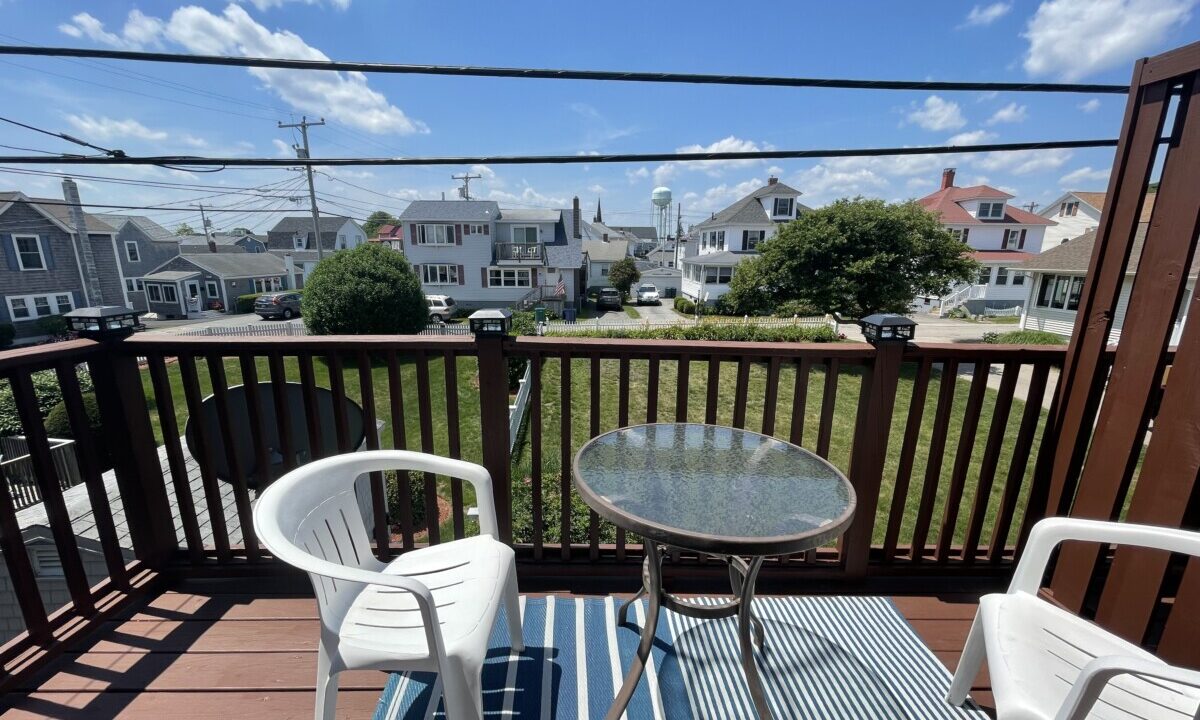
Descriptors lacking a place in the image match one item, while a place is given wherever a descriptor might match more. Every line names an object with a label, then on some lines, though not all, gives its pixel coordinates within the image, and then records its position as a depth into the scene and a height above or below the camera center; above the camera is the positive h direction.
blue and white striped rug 1.36 -1.24
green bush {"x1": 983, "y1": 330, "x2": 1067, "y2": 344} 11.93 -1.67
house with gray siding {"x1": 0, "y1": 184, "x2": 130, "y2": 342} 14.25 -0.01
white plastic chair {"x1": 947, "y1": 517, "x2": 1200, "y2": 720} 0.88 -0.86
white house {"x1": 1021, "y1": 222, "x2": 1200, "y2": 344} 13.88 -0.38
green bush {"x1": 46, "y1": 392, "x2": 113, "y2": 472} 5.83 -2.06
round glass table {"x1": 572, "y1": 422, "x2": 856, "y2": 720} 1.10 -0.60
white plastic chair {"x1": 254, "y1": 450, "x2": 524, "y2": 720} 1.04 -0.84
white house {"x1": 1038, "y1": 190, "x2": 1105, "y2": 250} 21.81 +2.64
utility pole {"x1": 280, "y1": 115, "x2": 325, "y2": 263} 15.98 +3.89
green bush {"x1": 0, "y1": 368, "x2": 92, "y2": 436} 5.79 -1.81
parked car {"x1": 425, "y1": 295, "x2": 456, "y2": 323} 17.44 -1.58
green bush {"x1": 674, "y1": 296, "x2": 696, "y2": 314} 21.11 -1.70
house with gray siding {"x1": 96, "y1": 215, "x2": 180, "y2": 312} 22.05 +0.46
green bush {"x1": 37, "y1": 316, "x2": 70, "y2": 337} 15.20 -2.11
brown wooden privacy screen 1.35 -0.35
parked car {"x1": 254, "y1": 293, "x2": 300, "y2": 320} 19.08 -1.71
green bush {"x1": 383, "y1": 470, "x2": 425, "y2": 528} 4.74 -2.38
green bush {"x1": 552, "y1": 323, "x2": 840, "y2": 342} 11.34 -1.59
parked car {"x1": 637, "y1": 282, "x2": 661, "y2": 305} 24.78 -1.43
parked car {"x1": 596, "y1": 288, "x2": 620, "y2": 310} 22.48 -1.51
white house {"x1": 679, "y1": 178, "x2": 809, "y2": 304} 22.44 +1.91
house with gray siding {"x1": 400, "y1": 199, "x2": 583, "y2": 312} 20.03 +0.50
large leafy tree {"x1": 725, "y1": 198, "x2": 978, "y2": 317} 13.19 +0.37
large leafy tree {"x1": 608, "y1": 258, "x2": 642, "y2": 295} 28.08 -0.39
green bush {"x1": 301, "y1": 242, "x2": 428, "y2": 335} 11.07 -0.73
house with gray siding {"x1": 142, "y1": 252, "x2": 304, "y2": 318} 22.03 -0.98
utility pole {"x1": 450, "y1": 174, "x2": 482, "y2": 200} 22.27 +3.73
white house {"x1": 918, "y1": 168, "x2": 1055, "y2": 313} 21.62 +1.61
